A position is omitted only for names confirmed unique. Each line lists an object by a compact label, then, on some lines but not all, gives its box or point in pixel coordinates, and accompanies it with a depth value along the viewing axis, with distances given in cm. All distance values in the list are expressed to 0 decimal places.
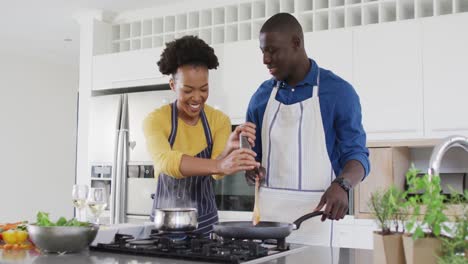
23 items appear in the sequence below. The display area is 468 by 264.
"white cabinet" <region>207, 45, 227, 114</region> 416
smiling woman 210
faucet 108
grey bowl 159
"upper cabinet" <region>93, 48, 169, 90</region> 450
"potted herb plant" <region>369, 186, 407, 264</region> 96
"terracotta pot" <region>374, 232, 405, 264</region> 99
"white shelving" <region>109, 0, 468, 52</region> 374
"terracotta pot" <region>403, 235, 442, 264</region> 90
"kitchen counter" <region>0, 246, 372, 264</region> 146
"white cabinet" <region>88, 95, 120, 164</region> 464
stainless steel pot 171
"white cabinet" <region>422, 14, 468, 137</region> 333
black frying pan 160
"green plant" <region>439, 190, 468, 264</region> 84
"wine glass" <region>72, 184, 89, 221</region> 229
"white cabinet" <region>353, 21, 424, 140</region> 347
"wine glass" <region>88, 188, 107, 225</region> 221
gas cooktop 145
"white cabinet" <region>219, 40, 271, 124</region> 404
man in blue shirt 208
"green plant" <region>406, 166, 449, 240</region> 85
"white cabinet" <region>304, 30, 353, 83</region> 370
